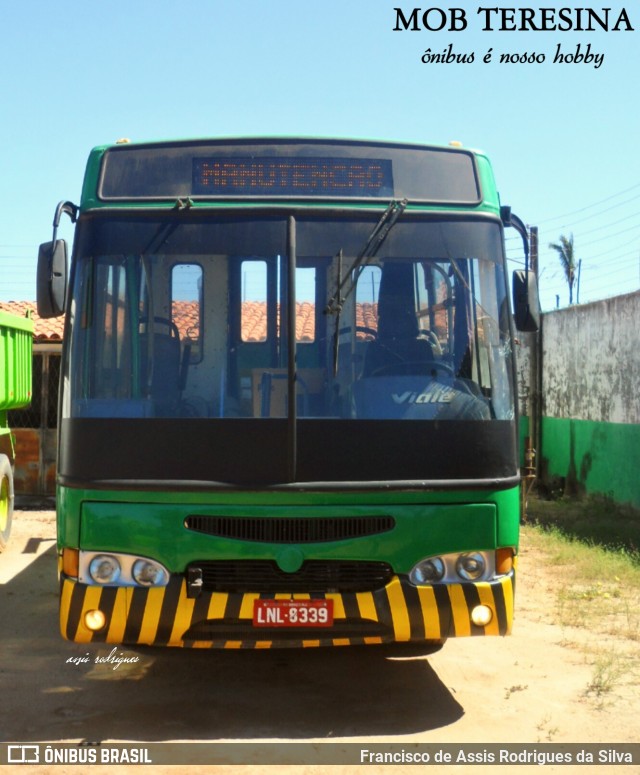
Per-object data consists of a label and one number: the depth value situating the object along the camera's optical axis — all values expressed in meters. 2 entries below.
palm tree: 45.84
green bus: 5.16
